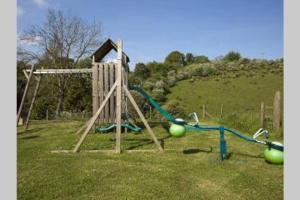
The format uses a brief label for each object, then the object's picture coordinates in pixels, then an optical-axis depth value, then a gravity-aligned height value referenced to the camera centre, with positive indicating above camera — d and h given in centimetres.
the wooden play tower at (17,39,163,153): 1147 +69
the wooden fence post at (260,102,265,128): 1215 -73
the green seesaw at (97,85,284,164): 634 -96
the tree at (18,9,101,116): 2283 +434
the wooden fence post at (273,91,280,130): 1113 -46
